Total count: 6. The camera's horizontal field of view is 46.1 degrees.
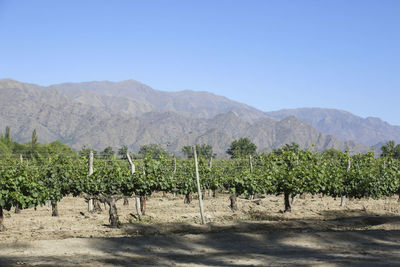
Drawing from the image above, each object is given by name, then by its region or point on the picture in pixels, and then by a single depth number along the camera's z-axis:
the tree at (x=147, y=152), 20.45
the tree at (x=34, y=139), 86.29
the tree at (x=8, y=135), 89.12
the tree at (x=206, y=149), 114.76
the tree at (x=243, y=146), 106.12
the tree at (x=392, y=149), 85.24
